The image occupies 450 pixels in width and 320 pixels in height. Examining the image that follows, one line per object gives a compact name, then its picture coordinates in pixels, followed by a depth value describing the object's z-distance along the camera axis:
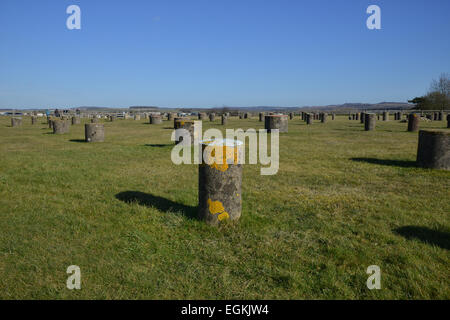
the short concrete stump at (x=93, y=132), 13.87
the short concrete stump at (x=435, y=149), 7.16
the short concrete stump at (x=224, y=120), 29.64
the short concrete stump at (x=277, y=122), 18.44
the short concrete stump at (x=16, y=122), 26.28
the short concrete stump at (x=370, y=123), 19.92
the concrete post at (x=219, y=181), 4.00
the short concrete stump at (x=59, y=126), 18.33
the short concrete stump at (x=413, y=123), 18.77
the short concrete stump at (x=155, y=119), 31.25
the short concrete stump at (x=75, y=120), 30.20
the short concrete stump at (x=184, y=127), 12.07
